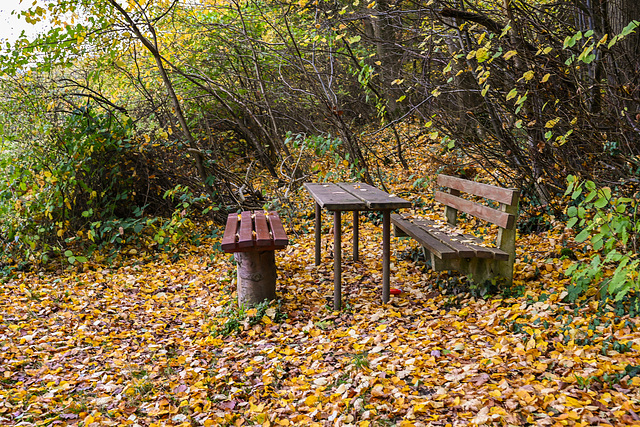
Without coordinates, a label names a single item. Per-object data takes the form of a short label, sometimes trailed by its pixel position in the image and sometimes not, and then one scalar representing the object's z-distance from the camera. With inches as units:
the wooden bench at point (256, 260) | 155.1
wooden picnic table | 152.2
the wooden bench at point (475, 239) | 146.9
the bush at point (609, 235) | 114.6
